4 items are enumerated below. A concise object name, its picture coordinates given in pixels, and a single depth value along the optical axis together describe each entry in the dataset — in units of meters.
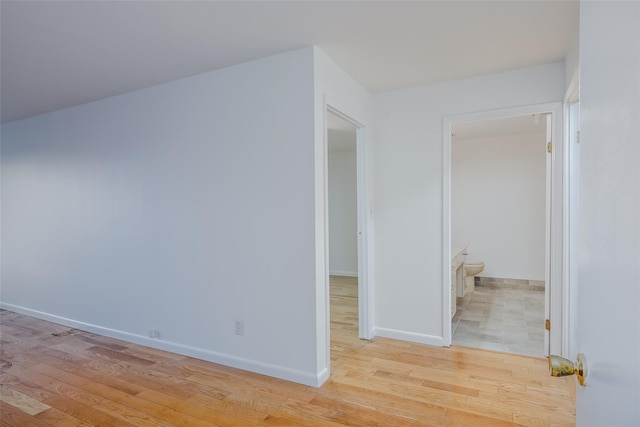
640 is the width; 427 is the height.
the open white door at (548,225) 2.85
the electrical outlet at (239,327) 2.81
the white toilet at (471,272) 5.03
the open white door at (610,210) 0.49
